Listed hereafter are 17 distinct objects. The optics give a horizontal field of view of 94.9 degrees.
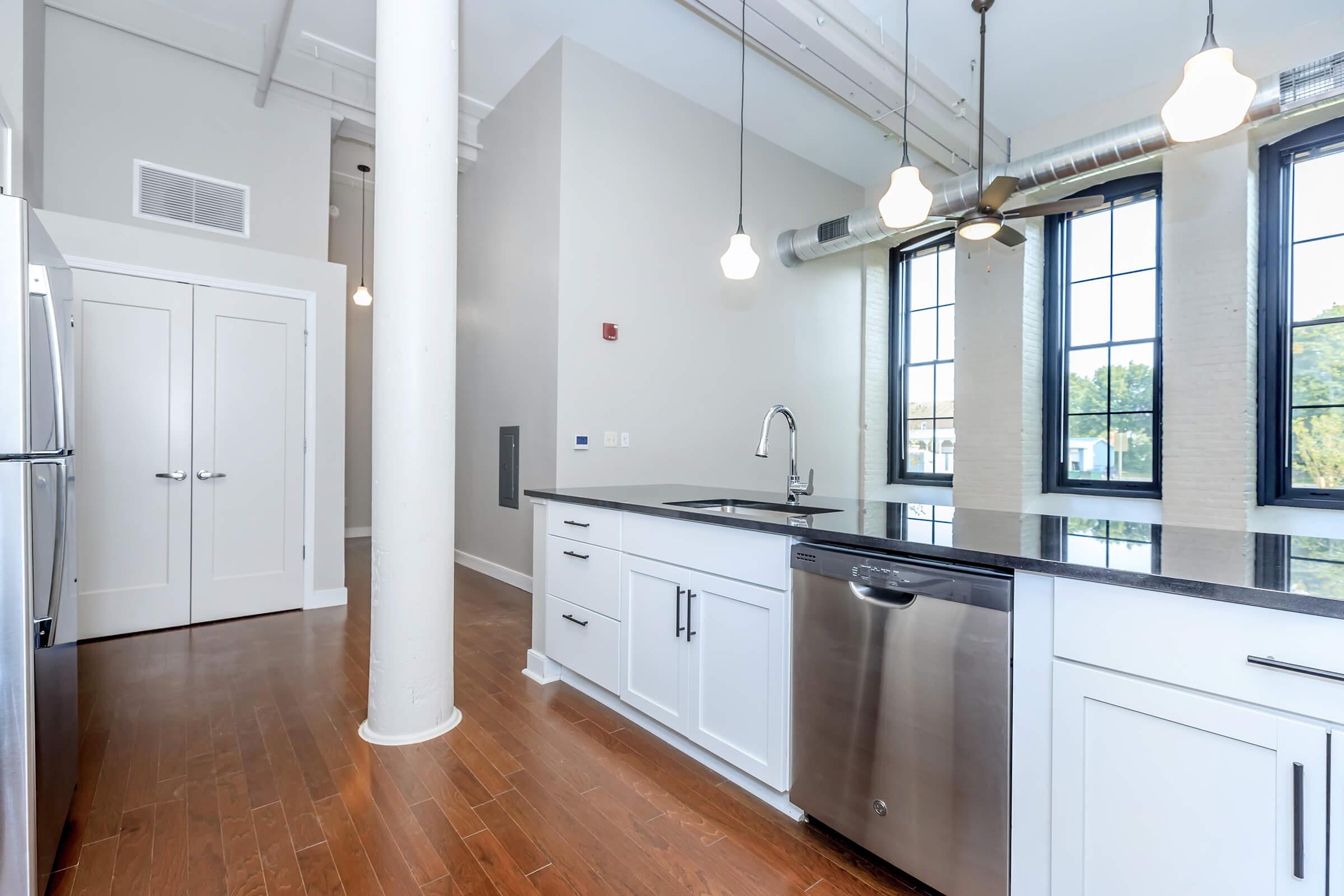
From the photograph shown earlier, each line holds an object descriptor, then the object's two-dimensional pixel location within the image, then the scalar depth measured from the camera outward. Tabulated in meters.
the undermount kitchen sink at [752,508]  2.23
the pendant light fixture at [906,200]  2.64
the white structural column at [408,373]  2.35
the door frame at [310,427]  4.16
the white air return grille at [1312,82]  3.17
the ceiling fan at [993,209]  2.96
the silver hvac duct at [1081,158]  3.23
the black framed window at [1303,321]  3.84
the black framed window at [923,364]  5.84
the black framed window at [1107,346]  4.59
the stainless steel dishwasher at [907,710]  1.38
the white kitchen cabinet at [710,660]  1.89
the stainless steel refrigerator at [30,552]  1.36
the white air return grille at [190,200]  3.84
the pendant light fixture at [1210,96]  1.92
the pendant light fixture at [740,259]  3.05
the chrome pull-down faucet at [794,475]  2.46
